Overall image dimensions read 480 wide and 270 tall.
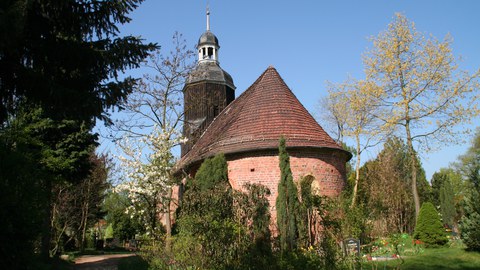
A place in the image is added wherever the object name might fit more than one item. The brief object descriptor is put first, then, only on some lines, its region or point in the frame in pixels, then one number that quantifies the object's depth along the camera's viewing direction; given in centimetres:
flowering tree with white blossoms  1823
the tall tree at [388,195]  2266
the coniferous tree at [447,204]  3909
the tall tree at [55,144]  1399
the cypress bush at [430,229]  1839
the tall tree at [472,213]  1501
